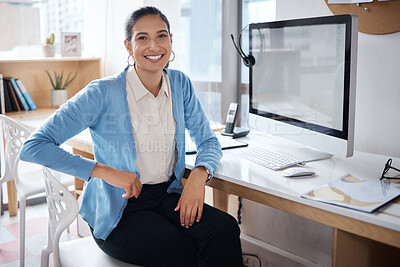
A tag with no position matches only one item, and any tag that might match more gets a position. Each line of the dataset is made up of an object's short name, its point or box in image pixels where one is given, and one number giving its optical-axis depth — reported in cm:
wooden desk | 119
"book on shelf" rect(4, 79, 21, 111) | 308
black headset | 205
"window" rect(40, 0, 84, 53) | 329
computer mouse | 153
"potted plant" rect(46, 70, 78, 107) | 335
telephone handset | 218
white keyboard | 167
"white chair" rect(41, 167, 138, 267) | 139
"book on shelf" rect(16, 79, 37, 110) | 314
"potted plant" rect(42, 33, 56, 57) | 319
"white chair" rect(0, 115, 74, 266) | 220
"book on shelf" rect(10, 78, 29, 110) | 310
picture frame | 330
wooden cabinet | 322
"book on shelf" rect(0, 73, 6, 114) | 298
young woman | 146
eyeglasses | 149
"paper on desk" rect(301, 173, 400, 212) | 125
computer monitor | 152
